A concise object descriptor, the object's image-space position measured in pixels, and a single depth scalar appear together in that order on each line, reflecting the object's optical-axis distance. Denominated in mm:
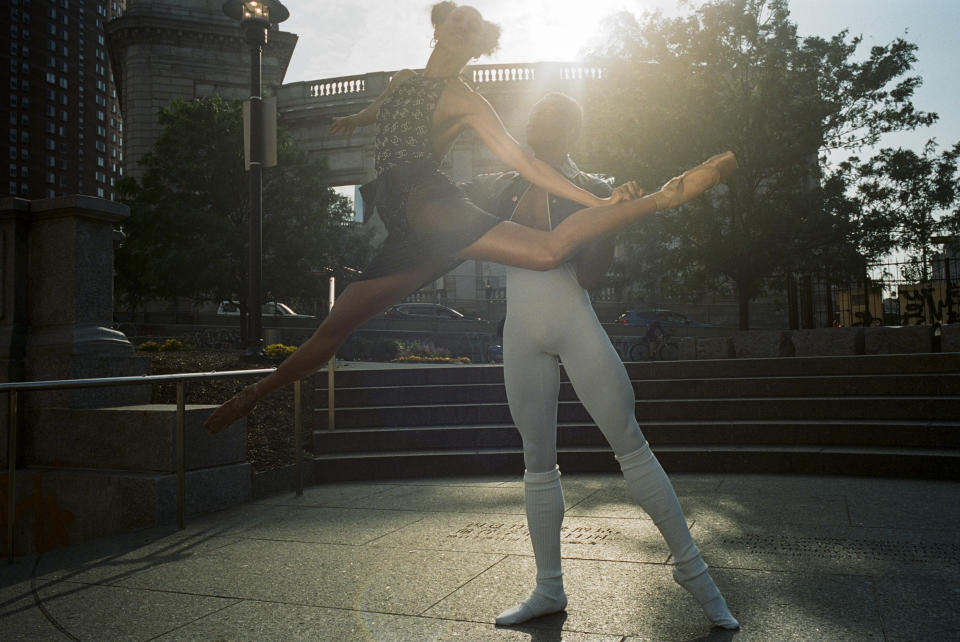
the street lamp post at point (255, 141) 12102
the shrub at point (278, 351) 13627
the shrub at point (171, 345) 15188
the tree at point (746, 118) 19203
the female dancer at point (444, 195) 2555
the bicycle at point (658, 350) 19516
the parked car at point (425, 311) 32938
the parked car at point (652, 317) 32281
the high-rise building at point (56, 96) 122875
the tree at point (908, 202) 19375
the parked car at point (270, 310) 31391
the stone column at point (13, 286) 6965
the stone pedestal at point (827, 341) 11711
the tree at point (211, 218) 26766
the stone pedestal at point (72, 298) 6934
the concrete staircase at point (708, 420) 7359
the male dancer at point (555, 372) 2922
